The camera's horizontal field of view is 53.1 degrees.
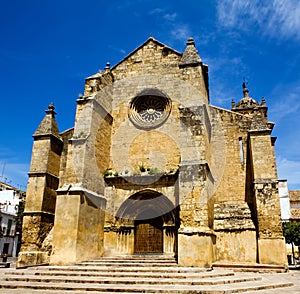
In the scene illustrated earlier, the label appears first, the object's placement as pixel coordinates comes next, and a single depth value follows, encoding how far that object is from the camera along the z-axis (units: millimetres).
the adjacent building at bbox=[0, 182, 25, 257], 33125
